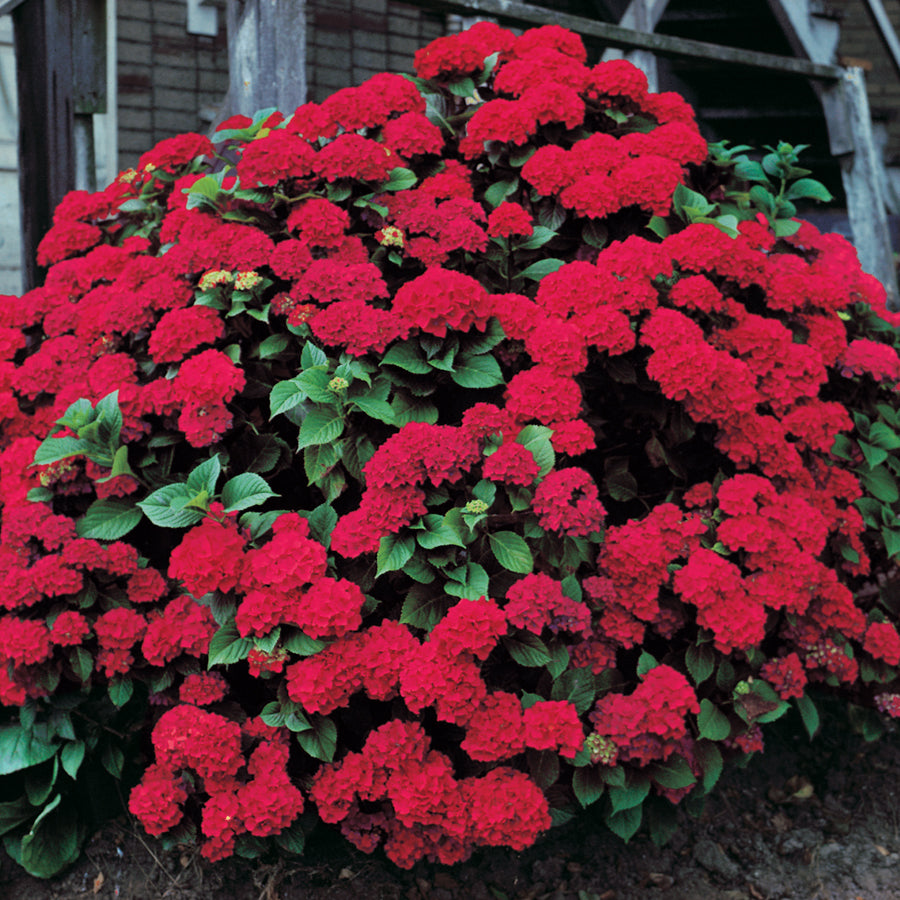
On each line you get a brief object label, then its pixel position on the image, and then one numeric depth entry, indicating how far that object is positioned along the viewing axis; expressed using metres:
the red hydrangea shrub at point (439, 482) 1.80
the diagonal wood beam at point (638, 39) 3.55
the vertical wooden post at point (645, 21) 4.12
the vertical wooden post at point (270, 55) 2.98
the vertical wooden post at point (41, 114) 3.66
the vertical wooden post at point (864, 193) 4.59
